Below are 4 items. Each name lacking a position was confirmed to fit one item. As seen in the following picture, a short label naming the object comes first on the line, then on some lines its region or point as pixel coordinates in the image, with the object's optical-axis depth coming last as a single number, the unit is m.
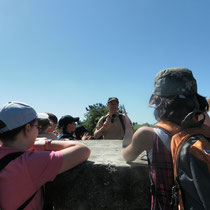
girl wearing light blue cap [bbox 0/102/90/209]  1.27
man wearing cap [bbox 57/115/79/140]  3.95
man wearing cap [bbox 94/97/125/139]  4.89
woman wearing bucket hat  1.28
